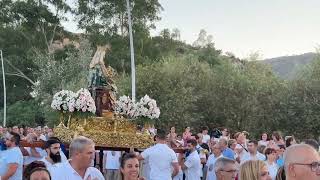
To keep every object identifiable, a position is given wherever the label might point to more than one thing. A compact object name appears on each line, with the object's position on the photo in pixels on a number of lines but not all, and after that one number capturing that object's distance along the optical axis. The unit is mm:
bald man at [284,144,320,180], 4430
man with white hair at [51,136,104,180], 6662
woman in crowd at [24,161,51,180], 5500
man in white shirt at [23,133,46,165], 12062
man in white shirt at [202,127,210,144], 19386
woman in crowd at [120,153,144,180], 6871
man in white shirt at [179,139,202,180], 12547
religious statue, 14609
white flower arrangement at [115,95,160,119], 14594
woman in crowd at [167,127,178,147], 15703
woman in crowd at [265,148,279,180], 10539
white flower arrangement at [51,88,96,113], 13320
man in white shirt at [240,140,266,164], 11750
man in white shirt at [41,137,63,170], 9112
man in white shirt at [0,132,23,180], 9242
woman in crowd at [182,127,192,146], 19492
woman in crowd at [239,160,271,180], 5434
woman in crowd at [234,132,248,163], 13366
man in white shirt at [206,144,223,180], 12594
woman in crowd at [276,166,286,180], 4951
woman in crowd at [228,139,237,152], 13707
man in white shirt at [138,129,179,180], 11469
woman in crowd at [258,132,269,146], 17769
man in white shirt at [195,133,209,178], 15017
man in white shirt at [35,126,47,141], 19156
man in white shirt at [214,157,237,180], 5715
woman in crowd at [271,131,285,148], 16695
